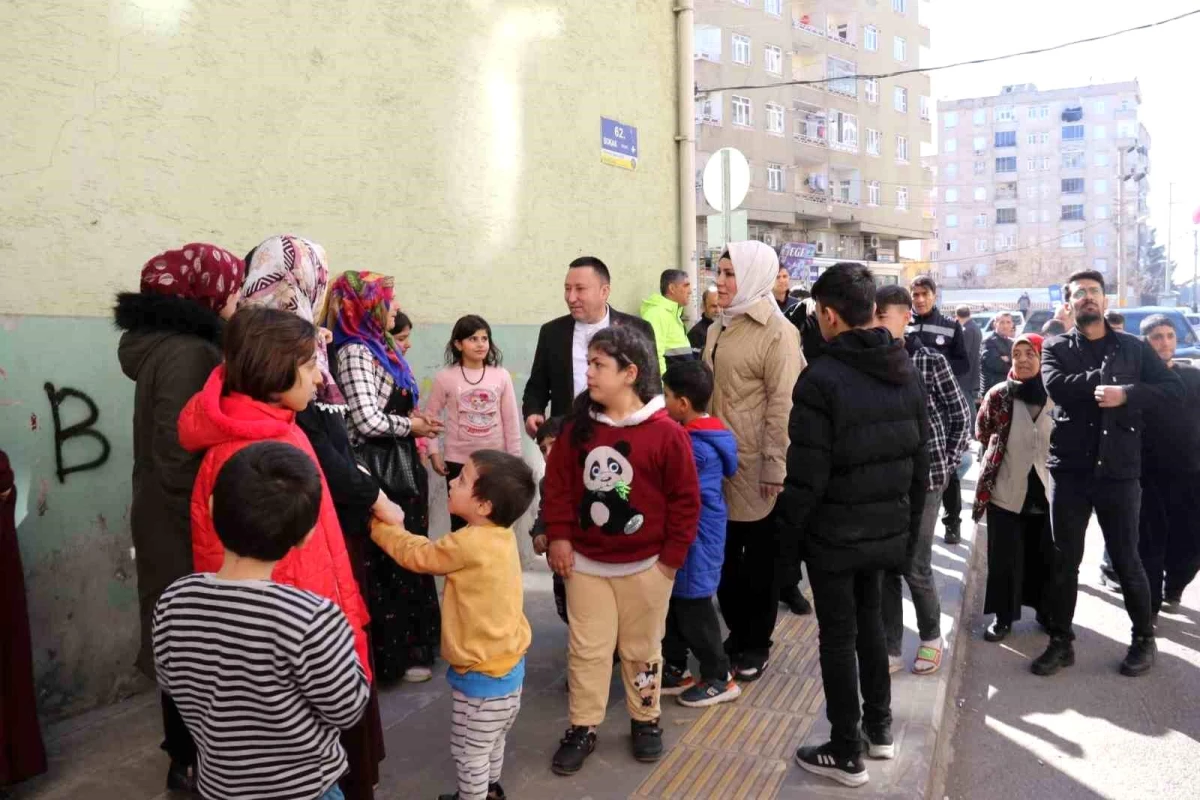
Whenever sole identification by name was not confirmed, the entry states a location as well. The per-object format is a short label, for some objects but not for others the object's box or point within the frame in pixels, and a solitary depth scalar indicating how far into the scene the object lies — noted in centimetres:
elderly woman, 535
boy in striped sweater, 196
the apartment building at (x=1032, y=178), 8319
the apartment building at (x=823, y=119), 3606
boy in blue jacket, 402
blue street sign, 775
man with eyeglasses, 473
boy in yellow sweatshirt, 295
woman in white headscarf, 435
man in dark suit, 471
